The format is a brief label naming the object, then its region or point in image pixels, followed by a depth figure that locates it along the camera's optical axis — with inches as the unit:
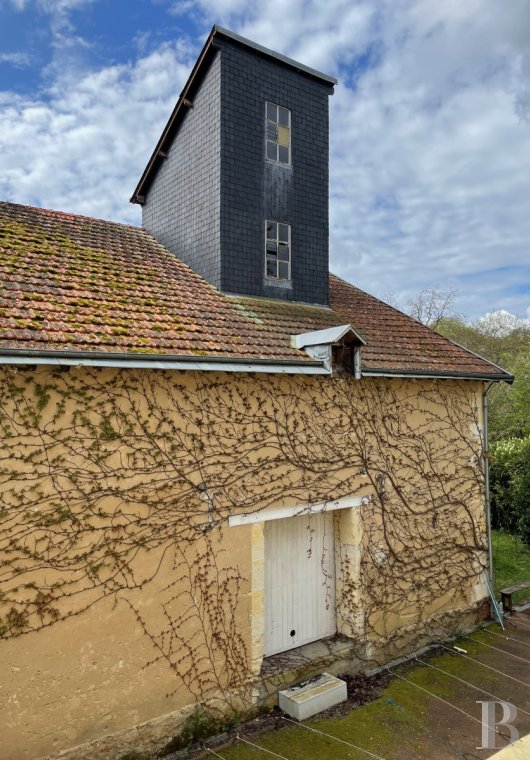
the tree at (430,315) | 1079.0
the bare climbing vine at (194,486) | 217.3
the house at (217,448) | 221.1
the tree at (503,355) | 686.5
